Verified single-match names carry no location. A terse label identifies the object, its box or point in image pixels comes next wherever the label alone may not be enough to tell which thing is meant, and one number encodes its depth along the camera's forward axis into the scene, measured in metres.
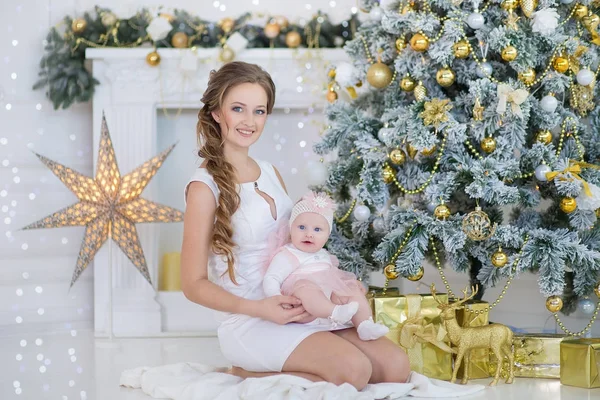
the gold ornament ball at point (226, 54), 3.93
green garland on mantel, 3.95
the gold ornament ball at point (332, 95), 3.42
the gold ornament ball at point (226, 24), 3.97
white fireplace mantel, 3.98
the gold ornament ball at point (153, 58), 3.94
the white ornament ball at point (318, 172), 3.30
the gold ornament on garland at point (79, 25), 3.94
